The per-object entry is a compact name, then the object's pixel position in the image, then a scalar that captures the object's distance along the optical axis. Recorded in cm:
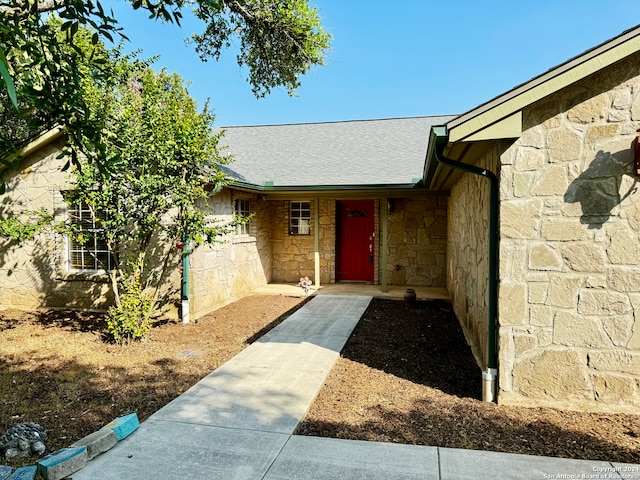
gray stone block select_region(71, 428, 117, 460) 300
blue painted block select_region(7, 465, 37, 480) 264
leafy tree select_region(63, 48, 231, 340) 576
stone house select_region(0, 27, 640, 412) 360
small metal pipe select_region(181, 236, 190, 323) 739
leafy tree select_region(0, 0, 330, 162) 285
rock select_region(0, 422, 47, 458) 315
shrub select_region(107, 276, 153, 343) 605
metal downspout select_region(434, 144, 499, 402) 396
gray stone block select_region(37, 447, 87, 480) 270
